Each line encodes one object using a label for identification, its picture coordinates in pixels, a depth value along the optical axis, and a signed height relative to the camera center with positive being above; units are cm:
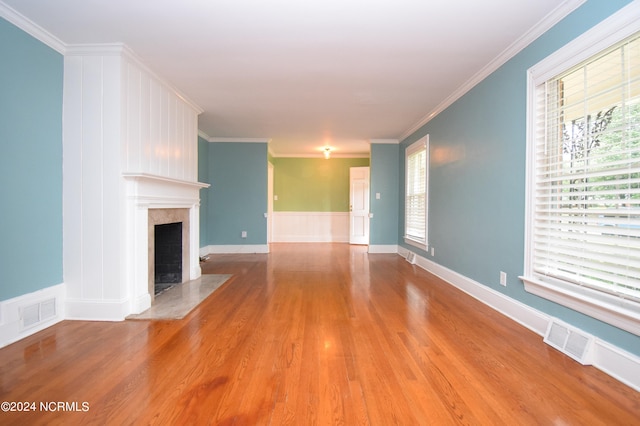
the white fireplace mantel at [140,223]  281 -17
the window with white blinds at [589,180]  176 +19
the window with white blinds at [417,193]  501 +25
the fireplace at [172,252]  400 -60
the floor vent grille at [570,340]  192 -87
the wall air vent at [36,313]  232 -84
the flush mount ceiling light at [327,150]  716 +130
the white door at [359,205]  797 +4
